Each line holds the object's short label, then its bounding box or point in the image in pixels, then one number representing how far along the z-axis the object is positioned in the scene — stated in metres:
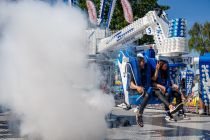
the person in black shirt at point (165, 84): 7.68
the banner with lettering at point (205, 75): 6.81
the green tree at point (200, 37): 42.40
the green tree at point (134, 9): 35.45
